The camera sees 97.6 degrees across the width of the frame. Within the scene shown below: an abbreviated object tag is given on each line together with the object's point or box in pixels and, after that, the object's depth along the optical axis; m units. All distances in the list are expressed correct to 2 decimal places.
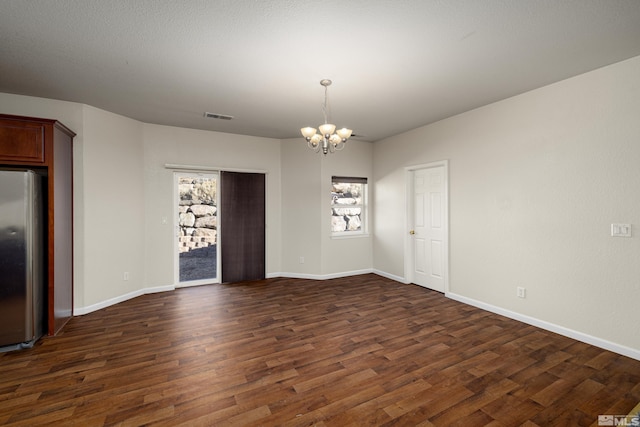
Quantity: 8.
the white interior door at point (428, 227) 4.47
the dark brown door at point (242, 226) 5.03
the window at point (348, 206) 5.54
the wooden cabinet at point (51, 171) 2.81
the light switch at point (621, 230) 2.56
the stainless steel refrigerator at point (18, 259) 2.63
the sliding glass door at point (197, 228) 4.79
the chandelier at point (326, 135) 2.85
